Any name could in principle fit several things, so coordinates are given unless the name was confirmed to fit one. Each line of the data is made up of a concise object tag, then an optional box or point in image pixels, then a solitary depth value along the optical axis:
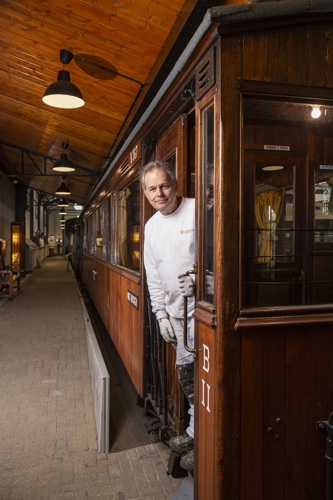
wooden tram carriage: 1.95
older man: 2.71
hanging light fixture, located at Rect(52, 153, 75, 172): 8.54
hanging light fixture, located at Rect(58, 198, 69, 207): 16.87
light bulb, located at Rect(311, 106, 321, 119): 2.19
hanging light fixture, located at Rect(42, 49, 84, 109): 4.33
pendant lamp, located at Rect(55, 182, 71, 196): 12.04
